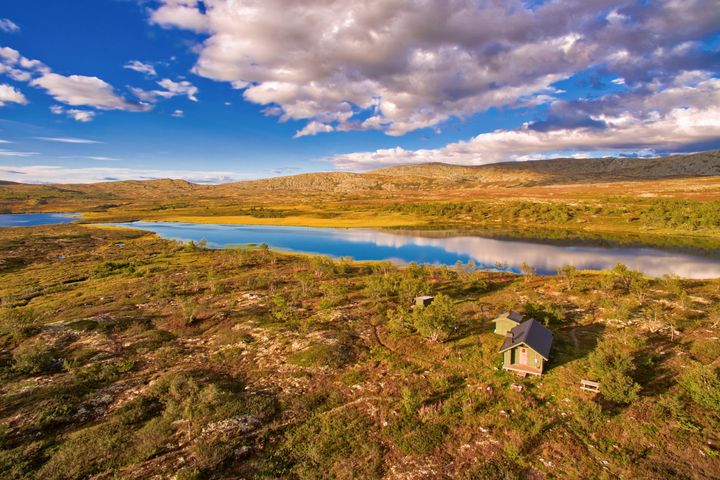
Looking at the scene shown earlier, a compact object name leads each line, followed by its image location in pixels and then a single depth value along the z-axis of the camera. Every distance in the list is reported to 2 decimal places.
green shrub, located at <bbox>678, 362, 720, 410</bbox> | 21.17
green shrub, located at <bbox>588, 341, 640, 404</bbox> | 22.16
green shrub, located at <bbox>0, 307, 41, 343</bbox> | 34.72
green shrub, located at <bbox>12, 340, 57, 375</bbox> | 28.09
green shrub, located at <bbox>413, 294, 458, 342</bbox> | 31.83
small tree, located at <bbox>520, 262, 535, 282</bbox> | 53.48
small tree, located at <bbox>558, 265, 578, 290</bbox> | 47.41
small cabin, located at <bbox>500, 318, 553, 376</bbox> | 25.67
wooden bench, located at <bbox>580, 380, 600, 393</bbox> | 23.48
